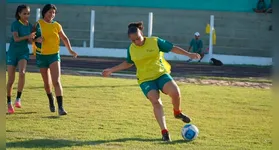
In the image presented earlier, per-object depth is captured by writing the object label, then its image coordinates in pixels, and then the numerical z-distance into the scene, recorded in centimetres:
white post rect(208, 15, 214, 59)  2901
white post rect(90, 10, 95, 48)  3070
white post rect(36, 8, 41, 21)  3057
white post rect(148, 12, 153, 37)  2875
